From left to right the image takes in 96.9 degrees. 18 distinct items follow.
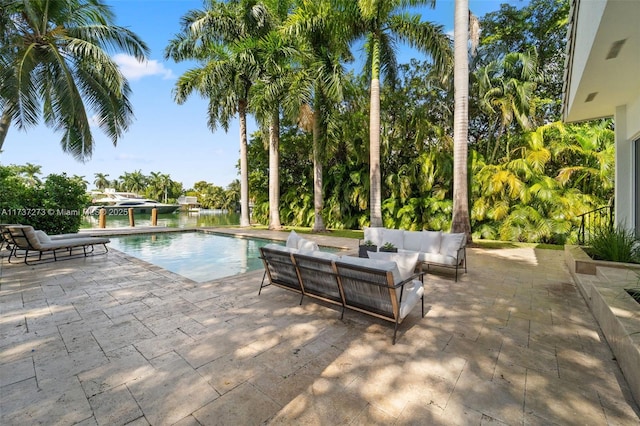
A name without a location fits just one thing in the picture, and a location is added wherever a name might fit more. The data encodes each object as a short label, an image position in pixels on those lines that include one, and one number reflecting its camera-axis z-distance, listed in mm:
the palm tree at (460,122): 8906
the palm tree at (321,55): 11516
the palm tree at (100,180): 71312
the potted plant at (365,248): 5952
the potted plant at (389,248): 5602
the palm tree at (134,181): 68562
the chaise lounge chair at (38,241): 6545
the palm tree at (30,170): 42056
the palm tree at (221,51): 13945
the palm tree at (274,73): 12688
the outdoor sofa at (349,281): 3068
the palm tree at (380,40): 10664
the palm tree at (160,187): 64812
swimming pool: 7262
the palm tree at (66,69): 8039
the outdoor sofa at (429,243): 5648
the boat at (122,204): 36006
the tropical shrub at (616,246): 5031
